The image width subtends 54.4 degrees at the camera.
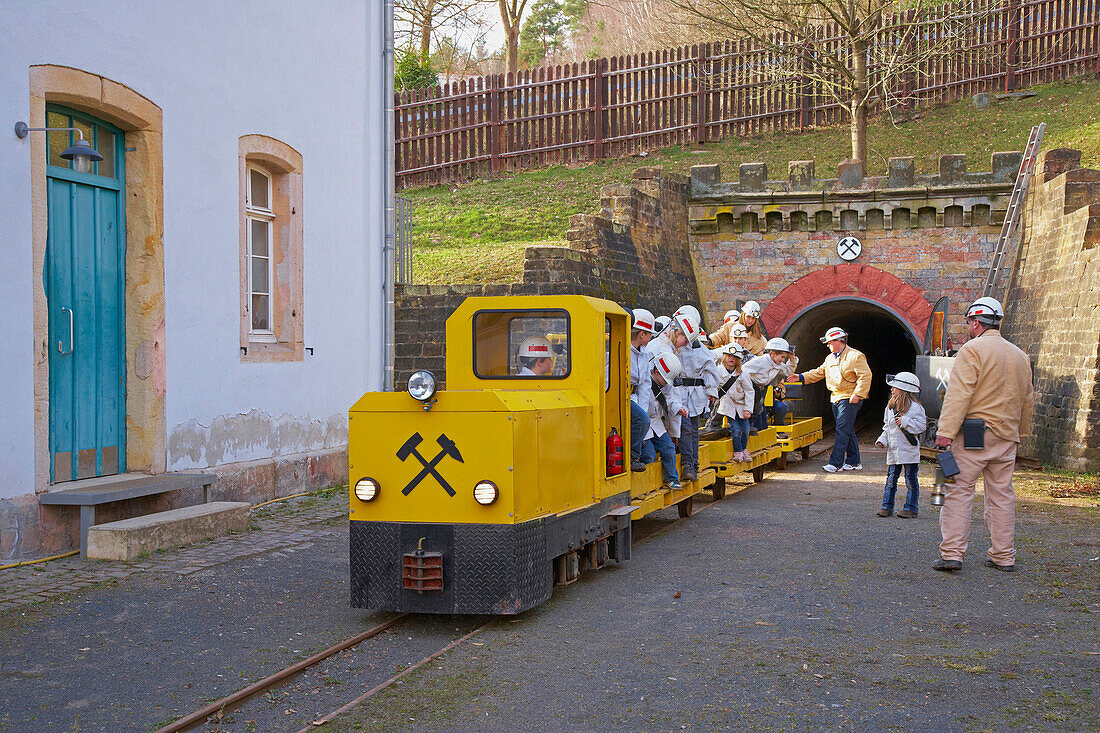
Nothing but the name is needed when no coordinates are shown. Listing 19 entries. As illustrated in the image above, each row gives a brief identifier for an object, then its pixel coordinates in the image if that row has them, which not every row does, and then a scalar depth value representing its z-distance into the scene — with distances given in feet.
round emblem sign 67.92
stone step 27.02
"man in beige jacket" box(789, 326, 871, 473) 46.98
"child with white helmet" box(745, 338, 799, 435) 44.60
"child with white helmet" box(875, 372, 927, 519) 34.47
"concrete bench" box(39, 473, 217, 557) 27.07
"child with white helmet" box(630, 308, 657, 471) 29.53
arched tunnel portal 71.00
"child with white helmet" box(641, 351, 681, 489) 31.50
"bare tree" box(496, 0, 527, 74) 116.06
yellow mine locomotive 21.09
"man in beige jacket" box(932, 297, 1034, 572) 26.68
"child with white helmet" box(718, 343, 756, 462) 41.47
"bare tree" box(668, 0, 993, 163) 79.97
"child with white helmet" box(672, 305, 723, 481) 34.09
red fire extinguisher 26.81
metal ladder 63.57
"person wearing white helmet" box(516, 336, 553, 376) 25.76
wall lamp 26.63
